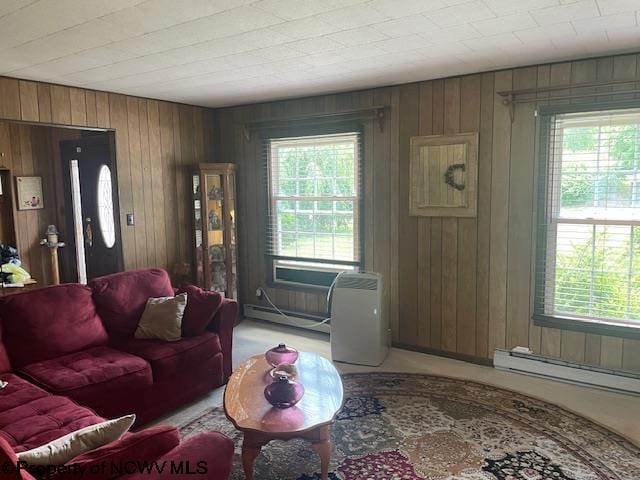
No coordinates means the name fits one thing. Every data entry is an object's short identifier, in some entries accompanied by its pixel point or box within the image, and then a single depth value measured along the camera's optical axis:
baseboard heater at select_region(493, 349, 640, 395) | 3.34
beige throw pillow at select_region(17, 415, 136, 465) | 1.48
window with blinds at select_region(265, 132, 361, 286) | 4.55
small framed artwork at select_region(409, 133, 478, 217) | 3.84
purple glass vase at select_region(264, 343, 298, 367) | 2.84
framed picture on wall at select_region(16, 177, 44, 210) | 5.51
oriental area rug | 2.47
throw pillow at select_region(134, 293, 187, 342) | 3.36
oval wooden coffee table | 2.16
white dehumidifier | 3.95
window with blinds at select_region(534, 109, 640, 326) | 3.27
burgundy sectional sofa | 2.35
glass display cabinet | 4.92
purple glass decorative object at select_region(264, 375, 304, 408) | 2.32
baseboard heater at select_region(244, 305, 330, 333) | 4.86
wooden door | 4.74
